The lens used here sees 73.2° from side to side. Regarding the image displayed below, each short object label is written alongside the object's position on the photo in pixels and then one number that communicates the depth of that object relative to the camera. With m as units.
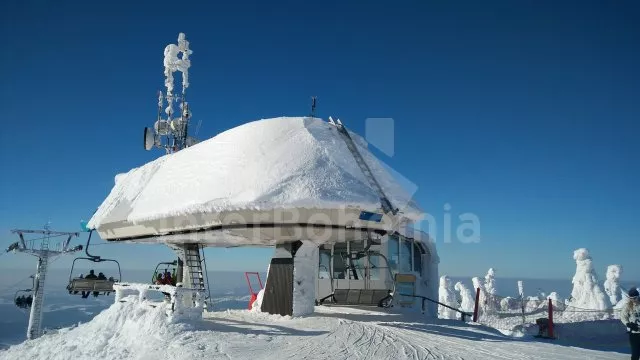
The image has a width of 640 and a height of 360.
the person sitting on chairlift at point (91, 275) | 20.23
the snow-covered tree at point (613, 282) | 54.12
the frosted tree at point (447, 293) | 64.69
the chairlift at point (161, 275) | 19.68
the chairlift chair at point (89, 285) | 19.59
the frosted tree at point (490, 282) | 68.56
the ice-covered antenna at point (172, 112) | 26.05
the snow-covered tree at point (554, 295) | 64.31
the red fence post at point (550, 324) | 18.25
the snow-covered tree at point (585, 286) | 50.69
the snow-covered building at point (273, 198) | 13.67
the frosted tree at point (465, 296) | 69.11
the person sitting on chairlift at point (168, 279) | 18.97
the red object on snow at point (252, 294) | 21.61
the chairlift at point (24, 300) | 28.50
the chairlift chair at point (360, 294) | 20.36
